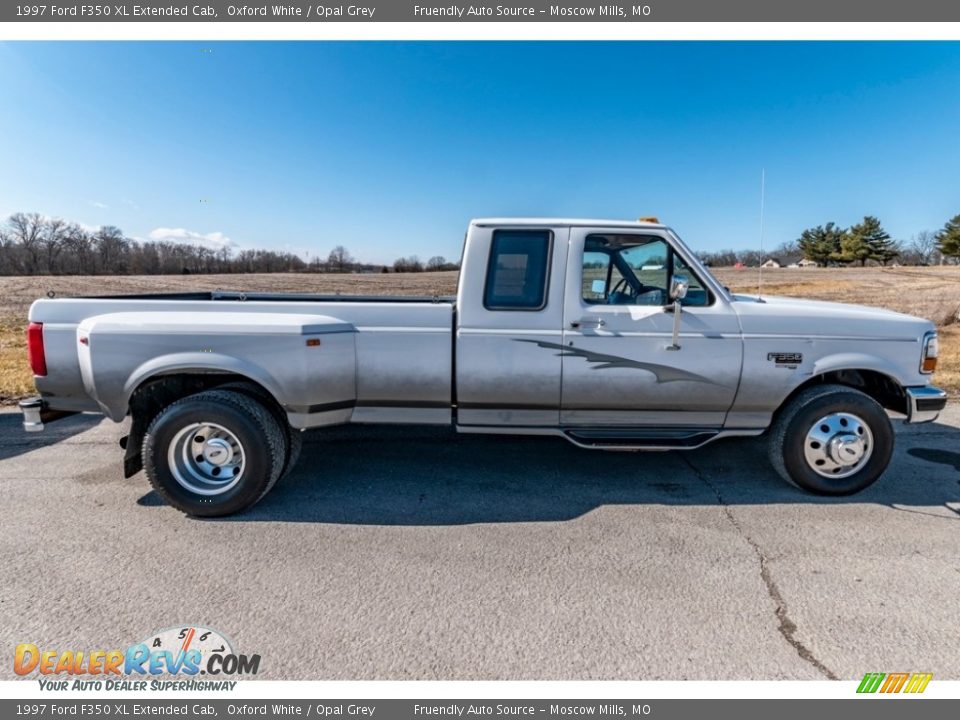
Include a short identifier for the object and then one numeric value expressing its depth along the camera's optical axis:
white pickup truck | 3.39
